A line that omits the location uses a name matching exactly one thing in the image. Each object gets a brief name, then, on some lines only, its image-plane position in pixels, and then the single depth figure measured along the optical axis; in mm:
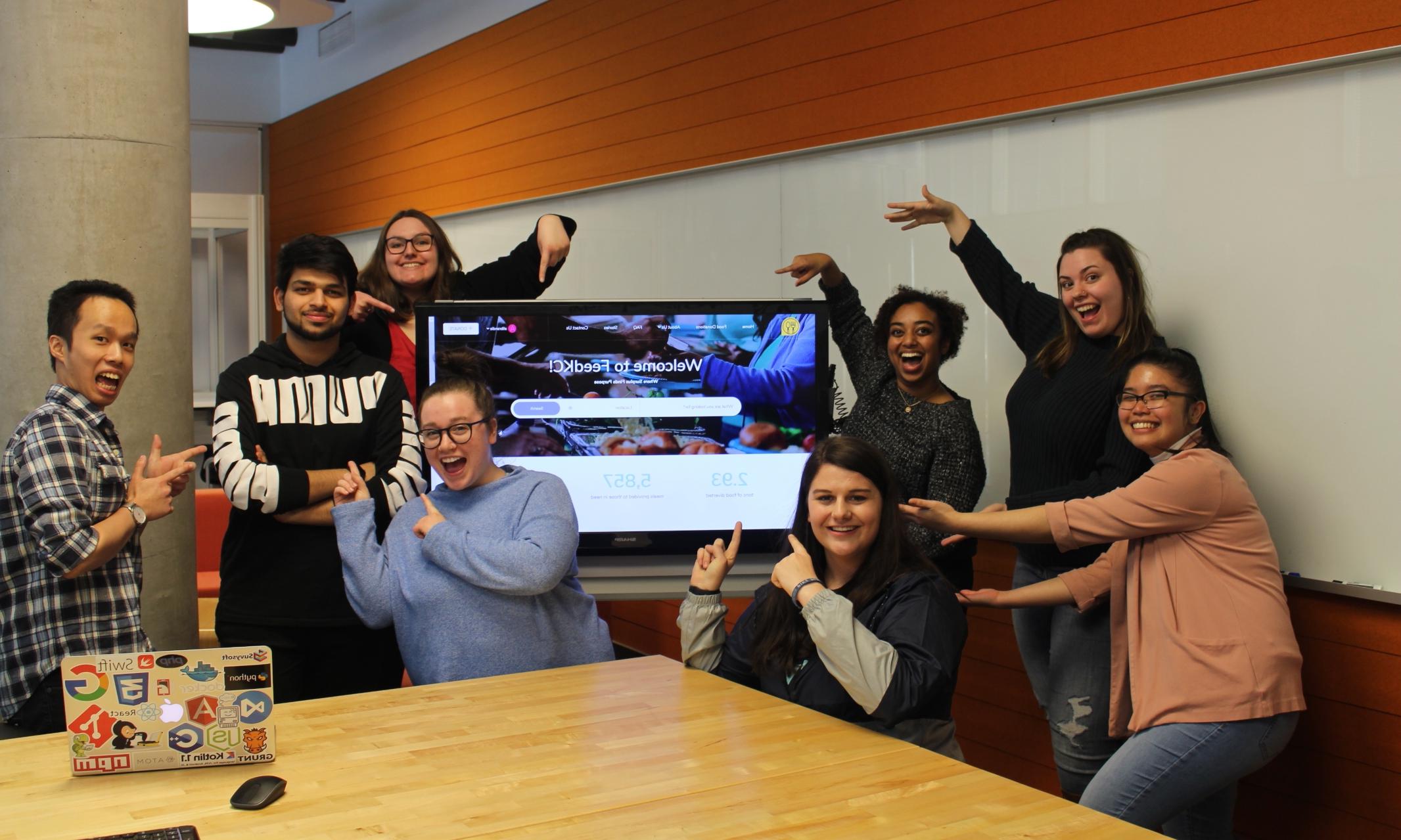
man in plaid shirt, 2480
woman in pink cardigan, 2367
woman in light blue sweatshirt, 2564
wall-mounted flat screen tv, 3090
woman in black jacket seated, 2139
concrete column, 3615
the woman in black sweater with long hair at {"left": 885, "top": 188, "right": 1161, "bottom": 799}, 2896
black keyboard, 1592
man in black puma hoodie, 2945
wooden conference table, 1657
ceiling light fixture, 5734
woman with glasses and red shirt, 3439
